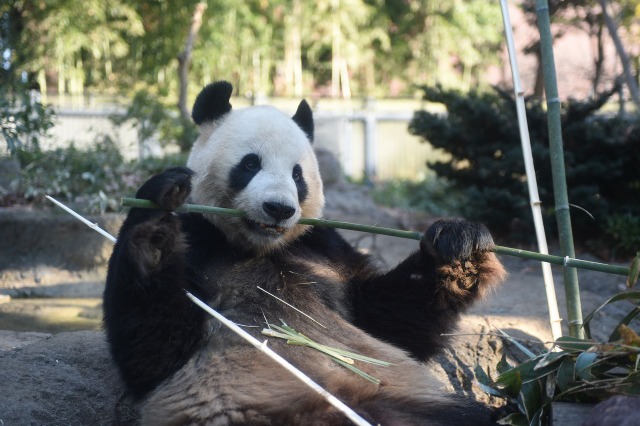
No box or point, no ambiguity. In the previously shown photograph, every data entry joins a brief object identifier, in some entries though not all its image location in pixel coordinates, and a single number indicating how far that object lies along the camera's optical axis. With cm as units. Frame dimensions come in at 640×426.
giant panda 294
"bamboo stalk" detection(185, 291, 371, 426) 248
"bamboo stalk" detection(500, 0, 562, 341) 377
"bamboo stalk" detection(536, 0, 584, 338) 360
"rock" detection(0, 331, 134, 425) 330
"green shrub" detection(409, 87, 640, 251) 773
